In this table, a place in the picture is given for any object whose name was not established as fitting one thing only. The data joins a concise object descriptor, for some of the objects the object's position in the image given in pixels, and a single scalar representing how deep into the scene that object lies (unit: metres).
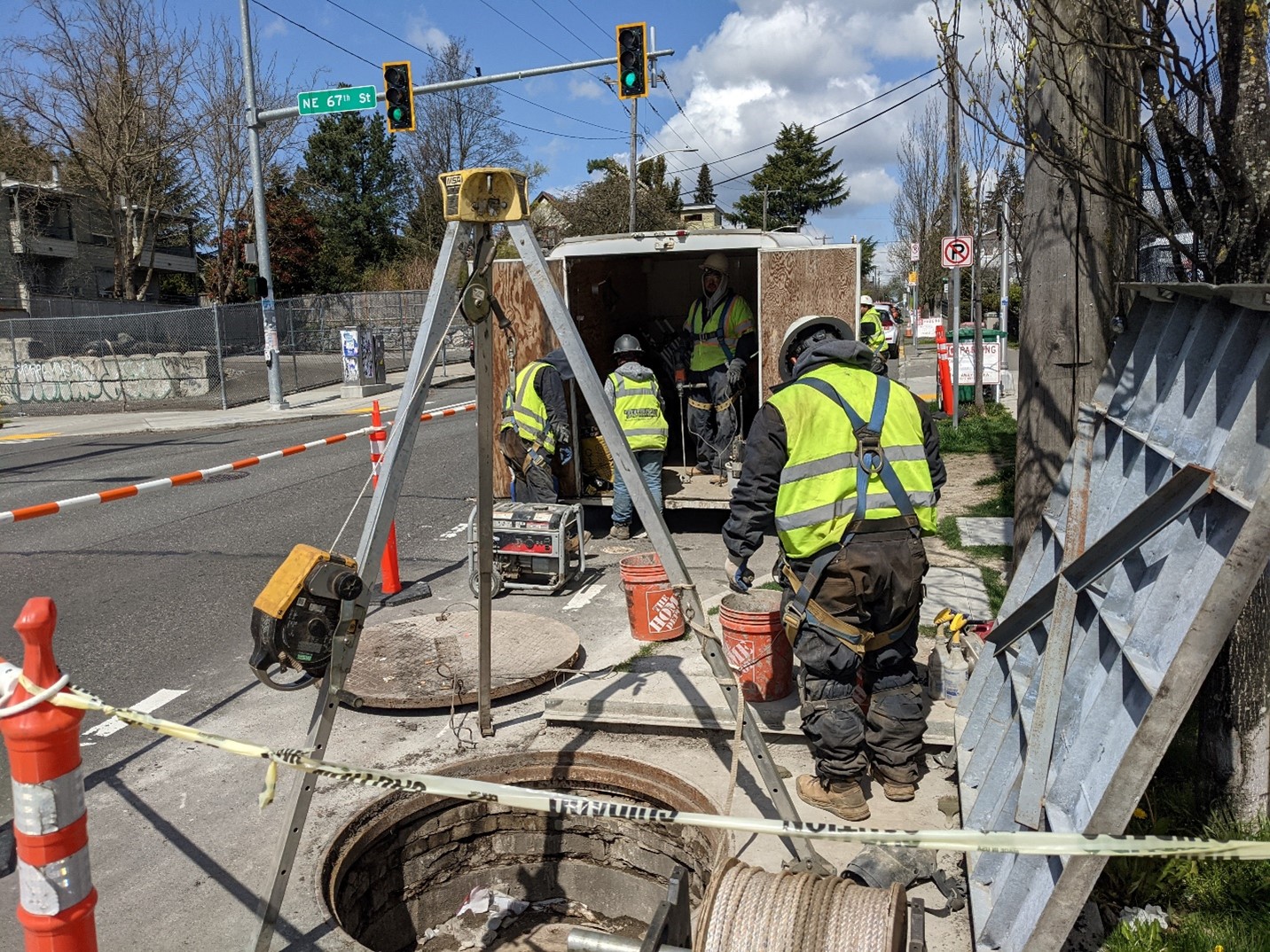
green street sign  16.78
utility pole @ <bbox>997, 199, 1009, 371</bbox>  19.67
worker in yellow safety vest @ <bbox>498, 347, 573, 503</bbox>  8.01
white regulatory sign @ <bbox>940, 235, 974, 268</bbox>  14.85
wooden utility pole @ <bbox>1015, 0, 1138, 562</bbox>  4.16
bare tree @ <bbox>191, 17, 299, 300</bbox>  33.25
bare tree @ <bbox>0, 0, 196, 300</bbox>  28.50
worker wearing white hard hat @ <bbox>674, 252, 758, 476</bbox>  9.57
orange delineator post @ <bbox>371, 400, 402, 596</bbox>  7.20
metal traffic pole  19.41
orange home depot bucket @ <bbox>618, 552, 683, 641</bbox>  5.89
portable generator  7.18
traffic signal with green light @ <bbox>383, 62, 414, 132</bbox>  16.83
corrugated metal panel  2.29
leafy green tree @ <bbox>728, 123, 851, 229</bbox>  69.25
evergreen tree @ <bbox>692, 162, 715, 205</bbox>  70.62
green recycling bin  16.97
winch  2.90
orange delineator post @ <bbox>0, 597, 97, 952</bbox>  2.03
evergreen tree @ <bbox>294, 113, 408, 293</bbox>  48.28
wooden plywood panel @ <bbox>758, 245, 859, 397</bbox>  7.95
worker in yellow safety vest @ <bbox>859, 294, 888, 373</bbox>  11.75
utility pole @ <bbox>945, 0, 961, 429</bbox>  16.03
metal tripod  3.07
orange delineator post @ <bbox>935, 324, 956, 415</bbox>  15.93
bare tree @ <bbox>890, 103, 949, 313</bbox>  28.56
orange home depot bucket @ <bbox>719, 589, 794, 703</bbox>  4.64
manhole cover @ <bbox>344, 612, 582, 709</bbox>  5.09
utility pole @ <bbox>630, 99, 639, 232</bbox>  33.06
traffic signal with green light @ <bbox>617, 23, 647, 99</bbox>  16.41
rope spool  2.35
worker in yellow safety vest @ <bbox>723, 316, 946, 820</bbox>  3.77
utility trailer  8.02
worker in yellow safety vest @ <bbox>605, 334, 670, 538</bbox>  8.27
